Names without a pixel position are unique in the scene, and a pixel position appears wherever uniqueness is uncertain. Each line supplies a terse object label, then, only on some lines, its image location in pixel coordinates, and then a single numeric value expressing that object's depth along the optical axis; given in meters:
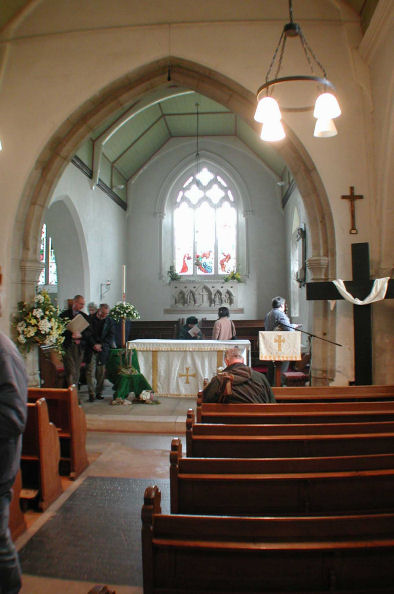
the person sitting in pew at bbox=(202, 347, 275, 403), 3.28
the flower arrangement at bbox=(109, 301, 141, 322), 6.66
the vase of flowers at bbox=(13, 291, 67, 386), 6.04
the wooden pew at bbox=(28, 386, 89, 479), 3.75
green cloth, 6.28
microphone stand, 5.65
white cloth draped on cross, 5.20
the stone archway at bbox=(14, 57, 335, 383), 6.01
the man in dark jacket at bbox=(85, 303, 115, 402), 6.40
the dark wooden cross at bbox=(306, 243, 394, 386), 5.49
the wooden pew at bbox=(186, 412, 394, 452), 2.59
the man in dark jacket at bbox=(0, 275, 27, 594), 1.83
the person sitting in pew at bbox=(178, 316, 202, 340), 8.06
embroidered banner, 5.67
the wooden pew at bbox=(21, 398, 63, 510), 3.13
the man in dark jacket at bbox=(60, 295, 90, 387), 6.14
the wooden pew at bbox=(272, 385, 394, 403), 3.91
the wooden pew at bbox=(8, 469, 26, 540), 2.66
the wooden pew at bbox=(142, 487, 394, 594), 1.46
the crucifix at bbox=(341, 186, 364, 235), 5.78
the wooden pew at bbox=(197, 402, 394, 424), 3.04
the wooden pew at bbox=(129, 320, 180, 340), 11.15
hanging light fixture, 3.19
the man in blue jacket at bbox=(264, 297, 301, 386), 6.41
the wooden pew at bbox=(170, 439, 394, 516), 1.99
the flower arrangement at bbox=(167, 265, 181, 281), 12.43
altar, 6.52
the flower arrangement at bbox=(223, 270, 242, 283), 12.12
